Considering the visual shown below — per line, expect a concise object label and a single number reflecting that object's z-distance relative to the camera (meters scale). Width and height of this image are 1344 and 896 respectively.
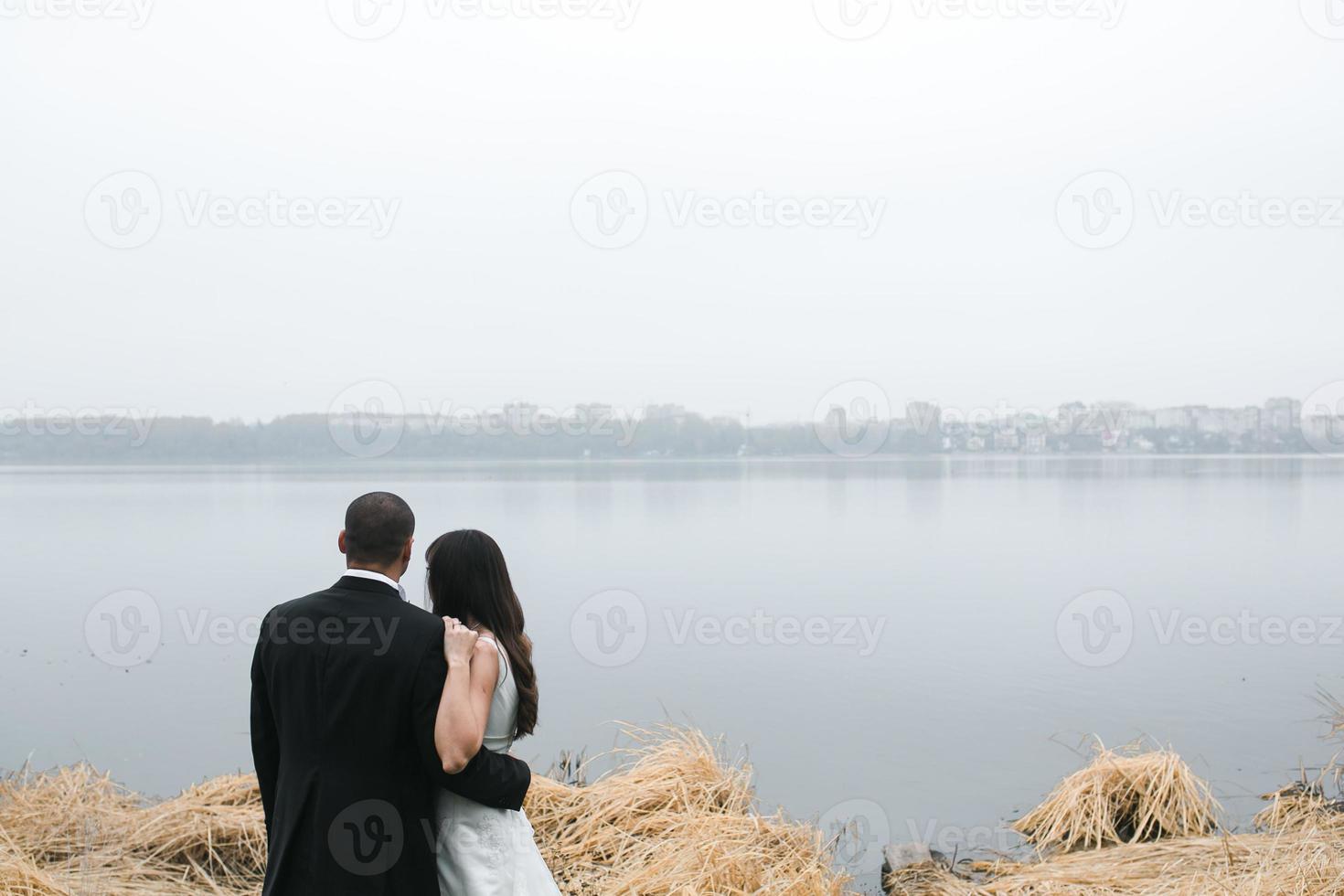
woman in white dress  2.77
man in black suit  2.54
